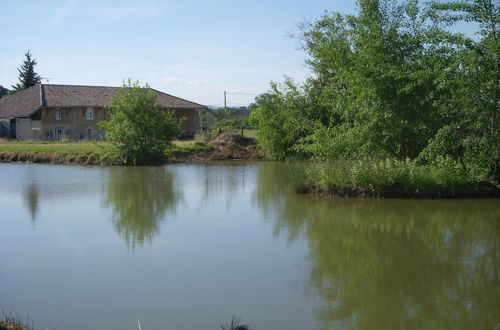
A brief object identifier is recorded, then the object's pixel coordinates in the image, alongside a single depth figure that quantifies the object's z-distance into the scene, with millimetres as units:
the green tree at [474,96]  16922
